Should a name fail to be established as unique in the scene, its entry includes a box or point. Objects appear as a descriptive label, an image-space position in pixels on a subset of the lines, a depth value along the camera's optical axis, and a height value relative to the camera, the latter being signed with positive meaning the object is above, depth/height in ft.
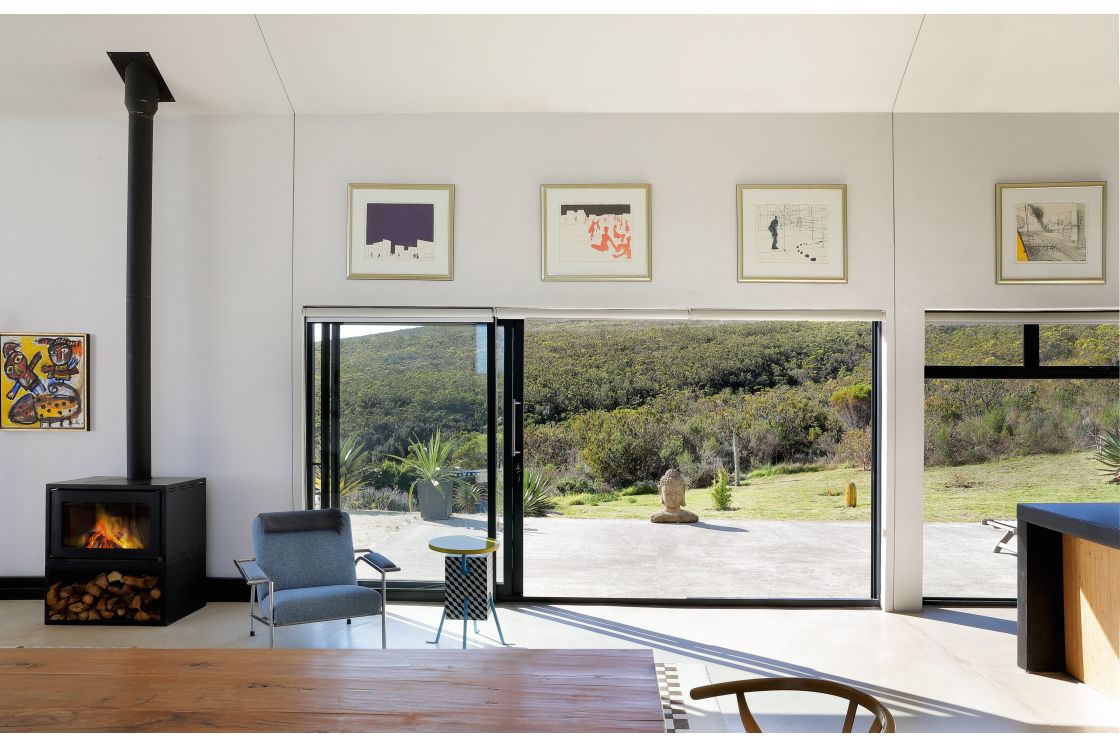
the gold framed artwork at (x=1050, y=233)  16.94 +3.36
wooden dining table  5.75 -2.40
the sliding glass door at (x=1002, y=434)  17.49 -1.04
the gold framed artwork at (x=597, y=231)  17.33 +3.47
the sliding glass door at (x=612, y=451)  17.79 -1.45
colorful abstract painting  17.67 +0.13
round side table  15.55 -3.88
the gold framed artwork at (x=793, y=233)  17.19 +3.41
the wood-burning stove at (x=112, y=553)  15.75 -3.33
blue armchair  13.38 -3.35
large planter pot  17.83 -2.60
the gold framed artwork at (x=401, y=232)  17.42 +3.47
